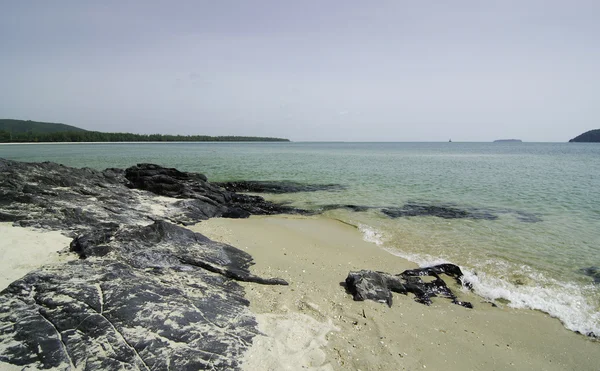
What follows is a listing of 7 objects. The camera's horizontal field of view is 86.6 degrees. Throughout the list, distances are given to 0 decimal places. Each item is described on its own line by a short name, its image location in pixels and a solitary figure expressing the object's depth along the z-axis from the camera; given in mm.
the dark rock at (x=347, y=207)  17828
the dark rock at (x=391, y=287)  7282
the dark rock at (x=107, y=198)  9758
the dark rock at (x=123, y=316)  4281
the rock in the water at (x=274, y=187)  24203
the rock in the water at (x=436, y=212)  16250
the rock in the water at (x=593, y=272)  9102
